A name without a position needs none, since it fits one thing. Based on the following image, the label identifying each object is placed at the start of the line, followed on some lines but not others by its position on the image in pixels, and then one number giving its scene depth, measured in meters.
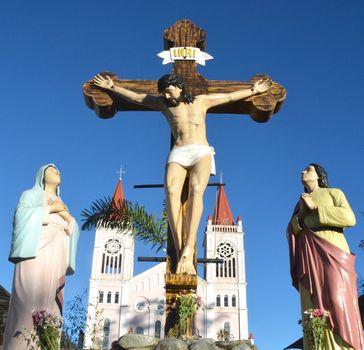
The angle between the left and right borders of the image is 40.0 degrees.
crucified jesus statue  4.91
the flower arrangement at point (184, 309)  4.18
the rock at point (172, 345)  3.62
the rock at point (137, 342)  3.66
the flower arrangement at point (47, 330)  4.05
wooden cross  6.04
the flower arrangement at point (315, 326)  3.95
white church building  69.69
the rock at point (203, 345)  3.60
